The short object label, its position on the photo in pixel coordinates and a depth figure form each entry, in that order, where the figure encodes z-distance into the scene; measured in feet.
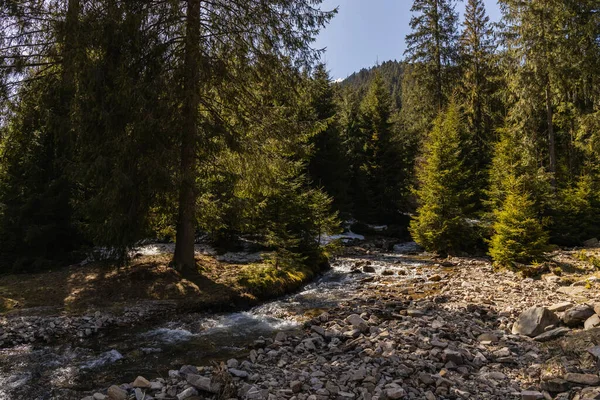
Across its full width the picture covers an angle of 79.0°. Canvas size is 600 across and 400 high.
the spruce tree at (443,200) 59.21
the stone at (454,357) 19.42
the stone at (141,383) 17.35
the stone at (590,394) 15.04
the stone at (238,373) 18.27
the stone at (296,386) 16.60
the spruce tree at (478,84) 91.60
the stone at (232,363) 19.40
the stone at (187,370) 18.74
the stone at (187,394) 16.24
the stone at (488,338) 22.69
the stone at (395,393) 15.96
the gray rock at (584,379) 16.38
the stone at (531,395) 15.78
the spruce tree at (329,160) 83.20
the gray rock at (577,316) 23.84
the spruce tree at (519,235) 44.57
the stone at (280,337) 23.69
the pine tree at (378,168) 94.79
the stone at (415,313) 28.17
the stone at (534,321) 23.44
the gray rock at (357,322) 25.14
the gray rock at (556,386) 16.31
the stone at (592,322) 22.56
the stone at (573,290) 30.86
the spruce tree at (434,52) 91.50
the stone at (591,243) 59.67
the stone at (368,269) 50.57
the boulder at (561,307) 25.82
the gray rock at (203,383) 16.77
